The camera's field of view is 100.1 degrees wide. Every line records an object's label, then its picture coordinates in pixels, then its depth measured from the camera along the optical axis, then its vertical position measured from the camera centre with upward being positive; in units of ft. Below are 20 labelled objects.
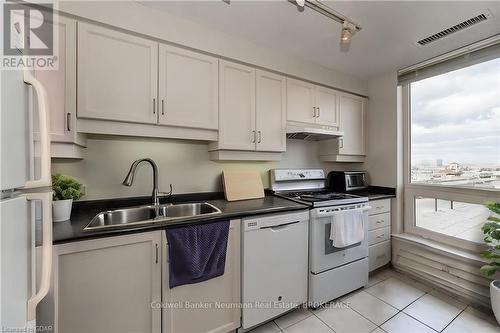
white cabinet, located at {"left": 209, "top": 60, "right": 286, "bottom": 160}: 6.24 +1.65
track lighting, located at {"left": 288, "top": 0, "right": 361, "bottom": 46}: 4.62 +3.49
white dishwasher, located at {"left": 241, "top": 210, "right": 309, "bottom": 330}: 5.13 -2.59
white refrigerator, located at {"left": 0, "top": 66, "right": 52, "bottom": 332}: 1.79 -0.34
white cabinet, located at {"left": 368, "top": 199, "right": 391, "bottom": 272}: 7.82 -2.58
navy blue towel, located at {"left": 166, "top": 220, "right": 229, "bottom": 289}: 4.27 -1.83
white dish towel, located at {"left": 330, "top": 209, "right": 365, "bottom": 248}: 6.12 -1.87
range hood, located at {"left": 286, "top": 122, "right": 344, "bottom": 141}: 7.28 +1.22
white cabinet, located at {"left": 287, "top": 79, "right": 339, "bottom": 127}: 7.46 +2.36
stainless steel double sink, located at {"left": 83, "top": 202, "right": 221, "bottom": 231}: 4.59 -1.25
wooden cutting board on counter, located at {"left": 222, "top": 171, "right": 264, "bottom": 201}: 6.93 -0.66
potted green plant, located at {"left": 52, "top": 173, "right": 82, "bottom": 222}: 4.28 -0.64
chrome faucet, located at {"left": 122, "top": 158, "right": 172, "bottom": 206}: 5.36 -0.45
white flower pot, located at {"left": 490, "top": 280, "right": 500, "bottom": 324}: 5.36 -3.39
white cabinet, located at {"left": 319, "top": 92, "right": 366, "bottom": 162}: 8.73 +1.33
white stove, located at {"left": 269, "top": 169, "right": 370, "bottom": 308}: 6.03 -2.68
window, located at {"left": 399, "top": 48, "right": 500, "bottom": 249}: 6.48 +0.64
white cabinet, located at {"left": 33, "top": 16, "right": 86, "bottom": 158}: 4.26 +1.52
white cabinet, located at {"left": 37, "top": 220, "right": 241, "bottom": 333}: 3.57 -2.42
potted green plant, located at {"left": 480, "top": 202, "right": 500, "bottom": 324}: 5.42 -2.39
